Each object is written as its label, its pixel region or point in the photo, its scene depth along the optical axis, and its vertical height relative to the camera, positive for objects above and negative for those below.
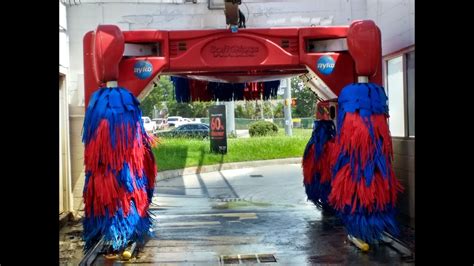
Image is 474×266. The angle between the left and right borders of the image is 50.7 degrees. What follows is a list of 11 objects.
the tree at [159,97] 31.53 +1.75
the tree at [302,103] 40.64 +1.70
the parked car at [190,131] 20.31 -0.30
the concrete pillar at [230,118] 21.28 +0.26
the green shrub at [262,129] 22.11 -0.24
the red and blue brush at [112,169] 5.02 -0.45
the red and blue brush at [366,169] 5.05 -0.47
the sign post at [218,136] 16.88 -0.41
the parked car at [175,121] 34.31 +0.25
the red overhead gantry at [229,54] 5.53 +0.79
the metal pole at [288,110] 21.96 +0.62
